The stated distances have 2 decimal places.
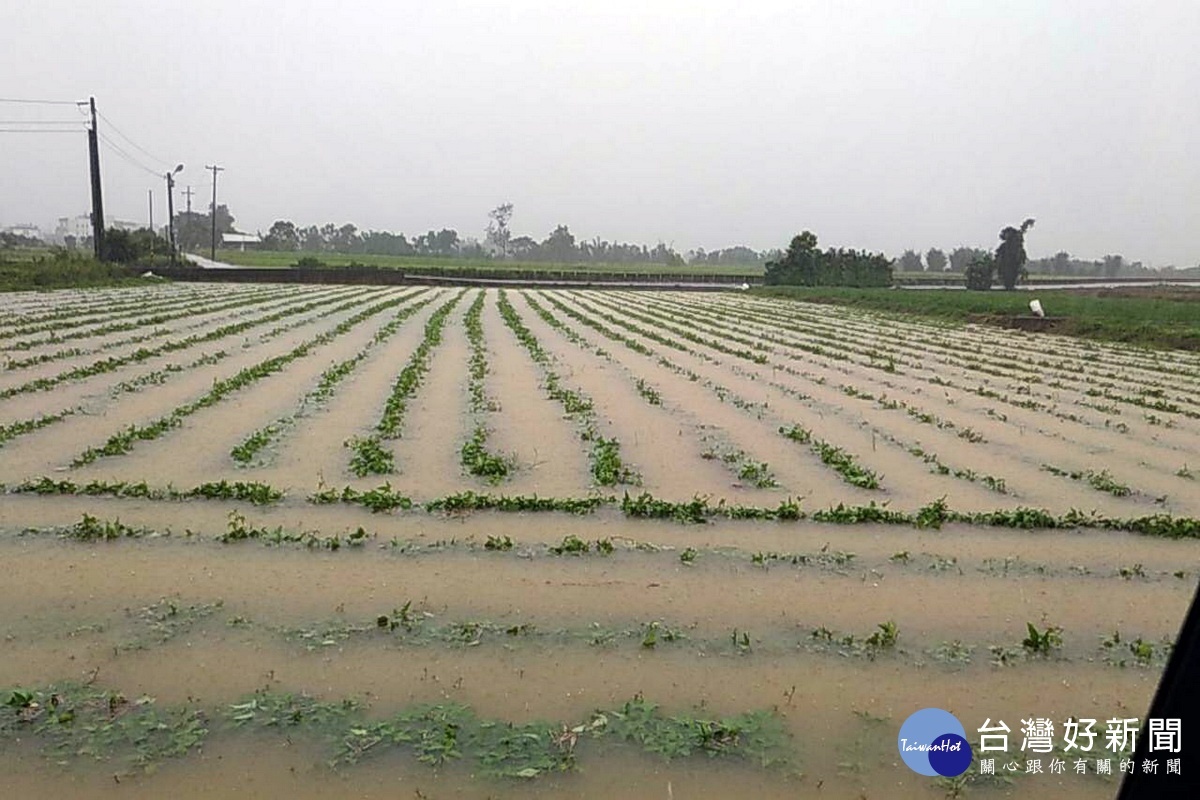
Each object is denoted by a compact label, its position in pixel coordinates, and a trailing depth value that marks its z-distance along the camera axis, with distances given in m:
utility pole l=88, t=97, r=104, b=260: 36.97
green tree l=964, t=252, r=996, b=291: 51.09
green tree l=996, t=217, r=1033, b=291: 50.00
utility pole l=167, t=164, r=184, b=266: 52.28
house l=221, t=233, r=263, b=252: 96.38
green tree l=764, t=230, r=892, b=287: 53.94
